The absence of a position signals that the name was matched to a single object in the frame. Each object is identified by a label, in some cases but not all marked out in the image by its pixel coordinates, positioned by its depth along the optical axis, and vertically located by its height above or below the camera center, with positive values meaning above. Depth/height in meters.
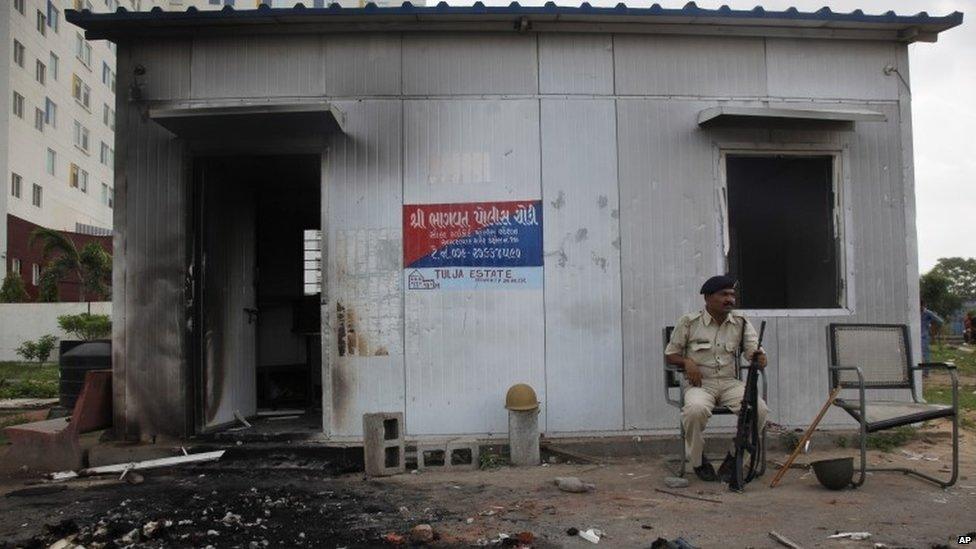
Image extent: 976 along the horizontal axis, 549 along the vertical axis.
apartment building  29.62 +8.59
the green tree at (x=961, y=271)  53.09 +1.67
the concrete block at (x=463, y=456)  6.21 -1.35
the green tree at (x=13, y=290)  26.28 +0.72
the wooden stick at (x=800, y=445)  5.21 -1.09
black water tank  7.61 -0.60
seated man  5.58 -0.40
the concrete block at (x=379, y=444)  6.05 -1.19
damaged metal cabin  6.71 +1.06
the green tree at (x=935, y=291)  26.94 +0.11
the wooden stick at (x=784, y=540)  3.94 -1.36
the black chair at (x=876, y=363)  5.34 -0.52
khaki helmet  6.23 -0.85
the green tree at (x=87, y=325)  22.03 -0.52
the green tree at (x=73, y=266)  25.64 +1.55
